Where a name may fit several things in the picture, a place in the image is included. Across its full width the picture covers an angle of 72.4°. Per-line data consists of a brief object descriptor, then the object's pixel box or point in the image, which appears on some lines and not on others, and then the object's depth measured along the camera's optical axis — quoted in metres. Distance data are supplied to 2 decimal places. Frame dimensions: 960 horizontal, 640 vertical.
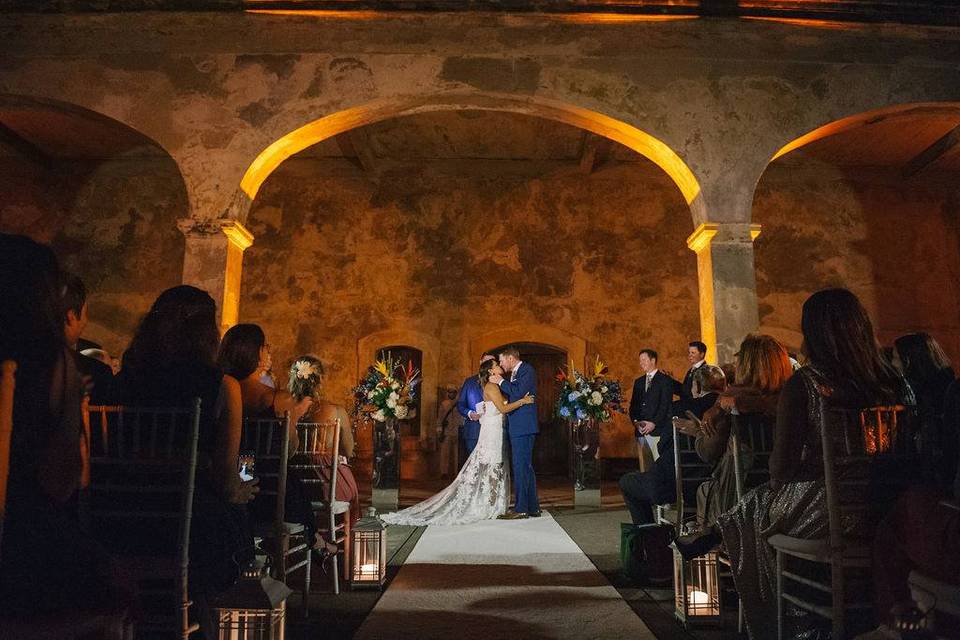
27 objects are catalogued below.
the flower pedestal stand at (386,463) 7.25
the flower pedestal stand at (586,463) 7.47
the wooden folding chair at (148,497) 2.01
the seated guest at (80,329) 2.15
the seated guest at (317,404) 4.06
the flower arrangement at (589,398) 7.31
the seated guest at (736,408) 3.07
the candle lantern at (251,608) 2.02
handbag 3.55
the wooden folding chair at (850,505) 2.08
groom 6.59
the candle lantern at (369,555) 3.58
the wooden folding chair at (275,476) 2.82
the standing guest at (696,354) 6.41
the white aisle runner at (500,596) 2.85
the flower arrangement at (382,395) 6.97
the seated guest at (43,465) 1.37
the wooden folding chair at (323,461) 3.59
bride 6.34
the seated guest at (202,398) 2.16
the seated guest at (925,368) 2.84
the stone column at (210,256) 6.03
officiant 7.21
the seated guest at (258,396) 2.96
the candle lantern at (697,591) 2.87
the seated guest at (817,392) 2.26
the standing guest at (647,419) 4.02
